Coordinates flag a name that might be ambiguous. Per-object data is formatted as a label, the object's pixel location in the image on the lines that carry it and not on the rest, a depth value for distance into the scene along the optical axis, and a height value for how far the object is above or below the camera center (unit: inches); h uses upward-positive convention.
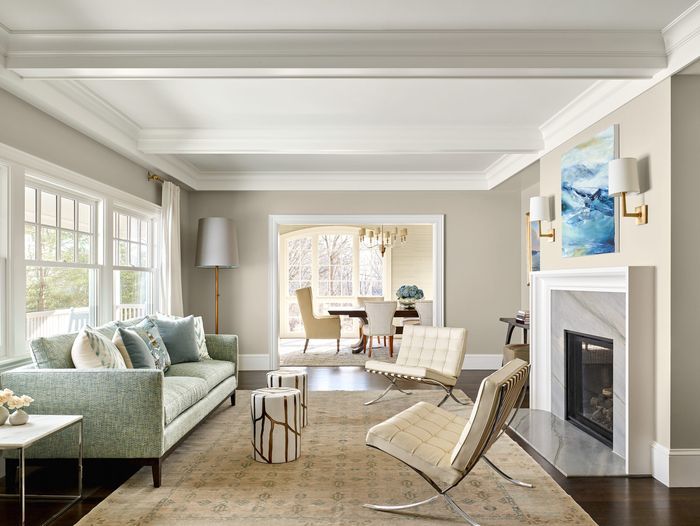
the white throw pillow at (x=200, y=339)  187.9 -25.6
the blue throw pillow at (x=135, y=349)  143.6 -22.2
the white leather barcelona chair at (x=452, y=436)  95.0 -33.5
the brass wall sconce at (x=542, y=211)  177.6 +17.3
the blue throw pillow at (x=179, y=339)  179.0 -24.3
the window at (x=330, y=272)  424.5 -6.0
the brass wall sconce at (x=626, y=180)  126.7 +19.4
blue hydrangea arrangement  314.5 -16.7
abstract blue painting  144.9 +18.4
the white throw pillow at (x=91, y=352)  126.0 -20.2
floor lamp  252.7 +10.0
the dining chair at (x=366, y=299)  394.9 -25.4
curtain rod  221.5 +36.1
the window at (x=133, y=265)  202.2 +0.3
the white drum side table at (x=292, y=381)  161.9 -34.6
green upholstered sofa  118.6 -30.6
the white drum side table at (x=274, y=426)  133.6 -39.9
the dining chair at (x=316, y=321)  324.8 -33.6
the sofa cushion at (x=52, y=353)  123.2 -19.9
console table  218.8 -25.4
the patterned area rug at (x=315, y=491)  104.3 -48.7
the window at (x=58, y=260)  147.6 +1.7
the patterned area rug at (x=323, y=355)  300.8 -54.7
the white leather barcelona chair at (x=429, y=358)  178.7 -33.5
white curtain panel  230.8 +3.3
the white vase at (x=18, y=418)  105.7 -29.6
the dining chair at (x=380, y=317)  302.7 -29.5
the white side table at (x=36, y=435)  94.3 -31.0
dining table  315.0 -28.1
